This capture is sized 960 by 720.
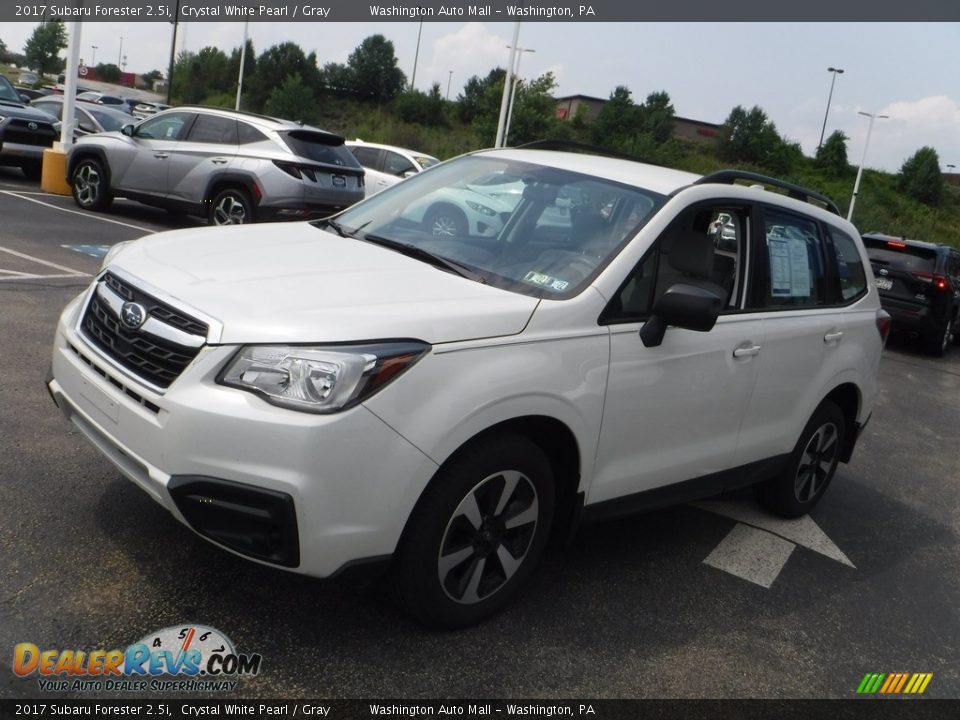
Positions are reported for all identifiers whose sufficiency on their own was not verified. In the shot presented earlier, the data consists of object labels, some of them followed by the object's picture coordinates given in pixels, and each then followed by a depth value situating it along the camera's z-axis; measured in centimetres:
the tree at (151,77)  12524
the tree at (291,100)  6931
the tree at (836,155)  7544
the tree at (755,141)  7681
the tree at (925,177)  7219
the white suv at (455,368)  282
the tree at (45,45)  10050
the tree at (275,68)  8175
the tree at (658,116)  7650
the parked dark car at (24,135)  1548
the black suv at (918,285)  1332
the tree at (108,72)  12238
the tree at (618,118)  7719
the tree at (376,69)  8712
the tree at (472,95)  8006
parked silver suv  1218
